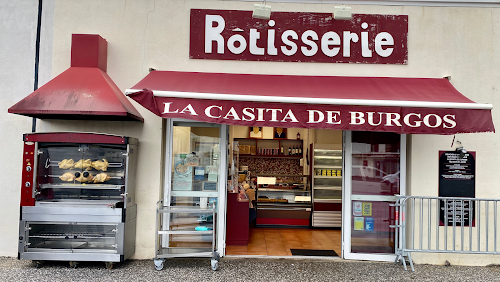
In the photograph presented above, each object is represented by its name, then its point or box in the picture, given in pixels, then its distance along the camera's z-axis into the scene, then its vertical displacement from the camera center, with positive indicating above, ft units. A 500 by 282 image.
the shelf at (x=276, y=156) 32.07 +0.39
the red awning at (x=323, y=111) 14.15 +2.10
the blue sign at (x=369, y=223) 18.07 -3.26
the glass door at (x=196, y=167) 17.98 -0.48
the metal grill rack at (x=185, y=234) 15.78 -3.78
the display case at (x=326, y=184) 26.30 -1.87
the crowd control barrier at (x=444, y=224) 17.08 -3.11
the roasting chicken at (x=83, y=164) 16.03 -0.38
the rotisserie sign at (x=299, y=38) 17.88 +6.54
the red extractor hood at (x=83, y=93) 14.85 +2.88
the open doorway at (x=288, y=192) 20.81 -2.53
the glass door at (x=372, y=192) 17.99 -1.59
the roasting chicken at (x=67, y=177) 15.89 -1.01
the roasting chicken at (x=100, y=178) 15.88 -1.02
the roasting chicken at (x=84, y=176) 15.93 -0.96
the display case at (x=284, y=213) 26.30 -4.12
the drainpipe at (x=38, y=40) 17.90 +6.13
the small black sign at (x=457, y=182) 17.26 -0.93
